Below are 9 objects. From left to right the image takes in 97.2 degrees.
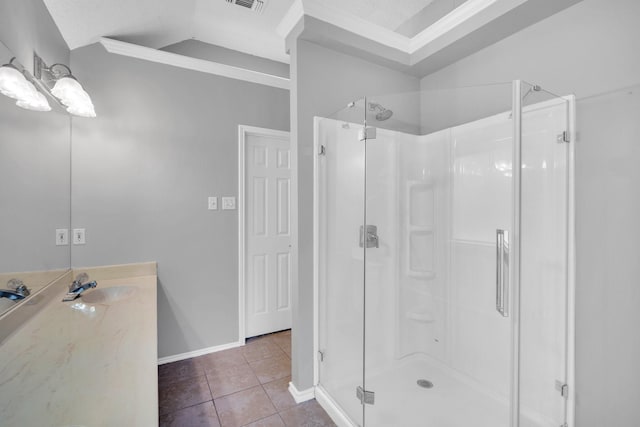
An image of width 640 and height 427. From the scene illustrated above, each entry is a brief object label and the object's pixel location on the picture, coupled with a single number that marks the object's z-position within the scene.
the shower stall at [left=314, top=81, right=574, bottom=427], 1.55
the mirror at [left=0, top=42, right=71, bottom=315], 1.17
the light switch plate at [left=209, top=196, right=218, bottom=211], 2.50
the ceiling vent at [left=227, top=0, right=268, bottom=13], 2.16
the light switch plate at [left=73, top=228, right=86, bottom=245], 2.03
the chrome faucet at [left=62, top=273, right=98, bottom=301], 1.61
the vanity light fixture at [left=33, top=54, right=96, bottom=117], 1.56
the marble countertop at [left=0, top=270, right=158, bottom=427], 0.66
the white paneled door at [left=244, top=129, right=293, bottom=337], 2.76
